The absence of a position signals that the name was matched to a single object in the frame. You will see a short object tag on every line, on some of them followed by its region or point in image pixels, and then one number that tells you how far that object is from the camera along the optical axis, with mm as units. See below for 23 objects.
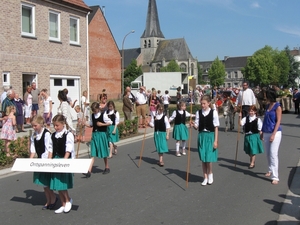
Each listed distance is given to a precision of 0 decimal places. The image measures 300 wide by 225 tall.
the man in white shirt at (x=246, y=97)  16219
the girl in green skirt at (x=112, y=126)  11180
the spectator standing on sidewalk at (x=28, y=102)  17422
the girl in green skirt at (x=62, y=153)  6270
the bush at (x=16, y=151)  10164
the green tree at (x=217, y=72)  111125
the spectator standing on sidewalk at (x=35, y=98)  17750
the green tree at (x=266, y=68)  95250
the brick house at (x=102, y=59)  45181
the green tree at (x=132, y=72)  71312
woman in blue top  8094
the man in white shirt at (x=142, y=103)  19359
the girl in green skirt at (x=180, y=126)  11906
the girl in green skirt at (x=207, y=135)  7937
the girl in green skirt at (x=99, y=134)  9039
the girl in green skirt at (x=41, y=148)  6398
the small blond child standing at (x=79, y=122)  14133
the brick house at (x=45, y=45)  18453
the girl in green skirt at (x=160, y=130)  10242
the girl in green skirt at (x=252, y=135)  9711
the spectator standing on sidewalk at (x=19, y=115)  15375
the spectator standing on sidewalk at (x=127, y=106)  17858
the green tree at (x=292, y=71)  97875
